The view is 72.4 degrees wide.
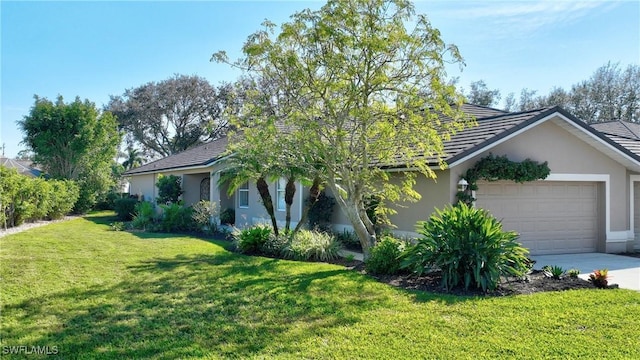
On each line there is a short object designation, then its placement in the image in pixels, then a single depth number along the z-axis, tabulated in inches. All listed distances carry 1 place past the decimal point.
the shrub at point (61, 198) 783.7
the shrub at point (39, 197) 678.5
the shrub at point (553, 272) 334.6
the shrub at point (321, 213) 602.5
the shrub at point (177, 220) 697.0
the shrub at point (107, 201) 1183.6
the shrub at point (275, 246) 453.7
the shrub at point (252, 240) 469.6
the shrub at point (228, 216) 795.6
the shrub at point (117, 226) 697.6
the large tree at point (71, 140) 1024.2
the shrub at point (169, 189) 904.9
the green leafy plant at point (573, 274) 338.3
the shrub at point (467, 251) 301.7
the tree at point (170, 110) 1688.0
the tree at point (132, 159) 1834.4
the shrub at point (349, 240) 531.5
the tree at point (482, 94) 1606.8
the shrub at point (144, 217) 732.7
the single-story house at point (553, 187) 462.3
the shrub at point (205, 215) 685.3
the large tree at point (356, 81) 347.3
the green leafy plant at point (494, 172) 447.2
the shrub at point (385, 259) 350.0
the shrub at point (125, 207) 934.4
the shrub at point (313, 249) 436.5
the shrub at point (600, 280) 311.1
